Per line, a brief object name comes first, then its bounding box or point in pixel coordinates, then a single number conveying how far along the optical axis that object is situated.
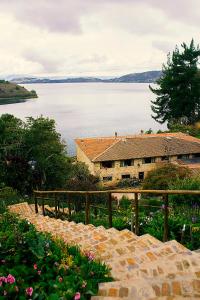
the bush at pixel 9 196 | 20.99
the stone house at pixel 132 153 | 41.62
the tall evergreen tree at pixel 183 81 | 52.81
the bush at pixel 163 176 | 28.70
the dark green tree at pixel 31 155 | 26.28
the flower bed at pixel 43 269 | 4.41
